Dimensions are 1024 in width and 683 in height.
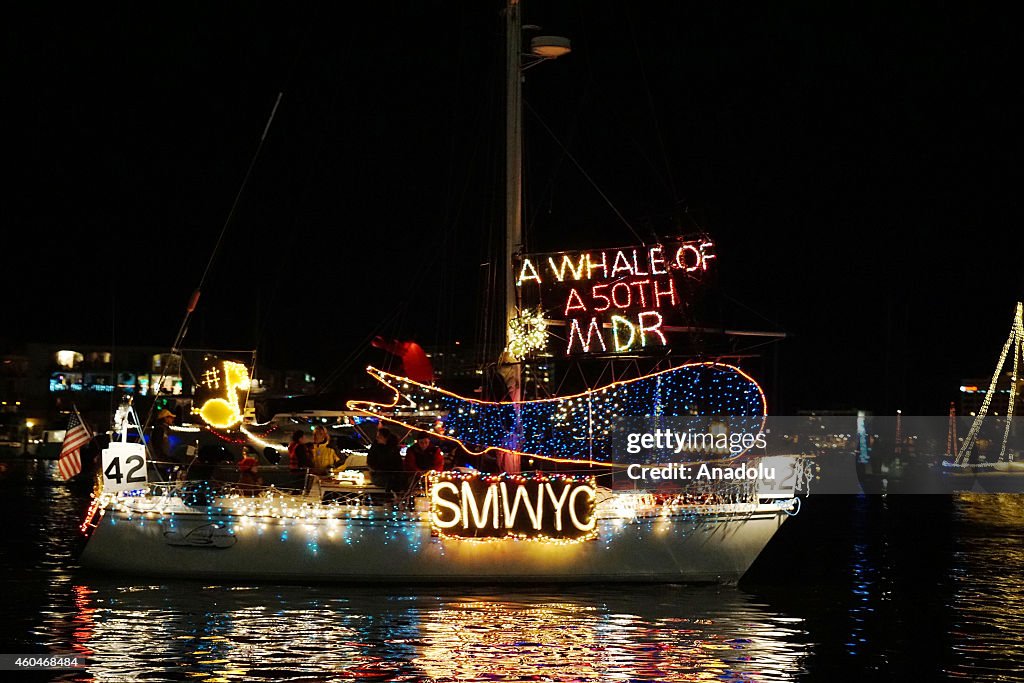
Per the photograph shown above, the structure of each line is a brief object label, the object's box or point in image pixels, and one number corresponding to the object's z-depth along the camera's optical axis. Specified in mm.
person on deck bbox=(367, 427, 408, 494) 21406
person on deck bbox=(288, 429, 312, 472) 22750
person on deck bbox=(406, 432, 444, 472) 22125
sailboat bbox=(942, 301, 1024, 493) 66562
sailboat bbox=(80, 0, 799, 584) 20875
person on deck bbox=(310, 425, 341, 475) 22703
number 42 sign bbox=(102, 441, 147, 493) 21438
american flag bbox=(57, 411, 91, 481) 22234
